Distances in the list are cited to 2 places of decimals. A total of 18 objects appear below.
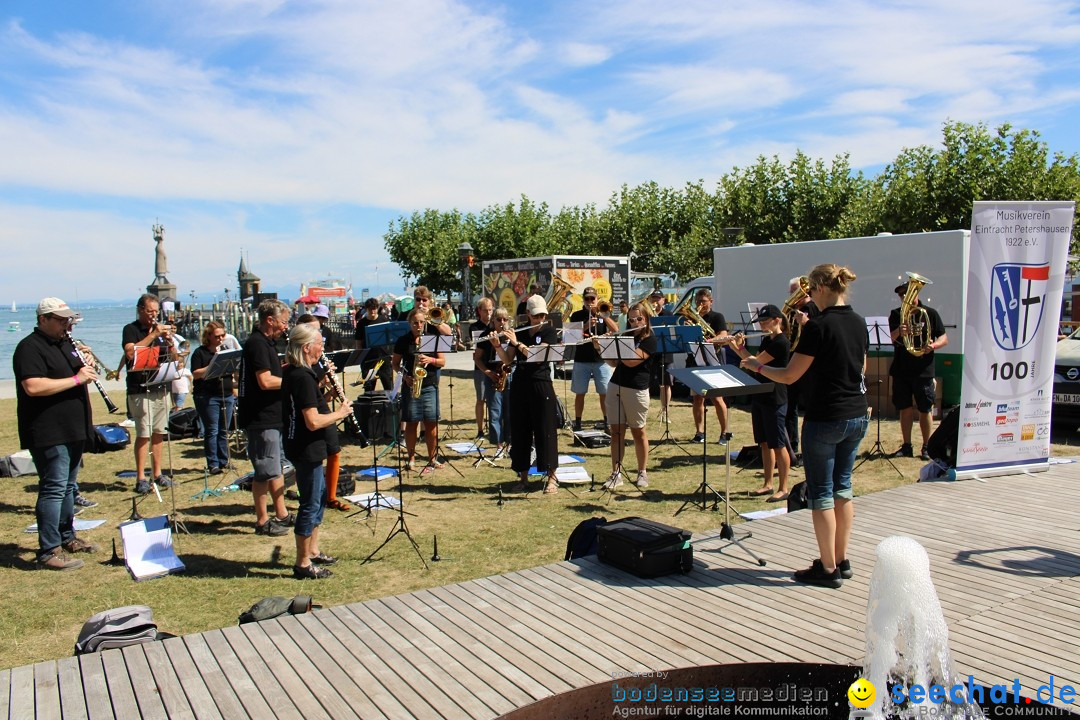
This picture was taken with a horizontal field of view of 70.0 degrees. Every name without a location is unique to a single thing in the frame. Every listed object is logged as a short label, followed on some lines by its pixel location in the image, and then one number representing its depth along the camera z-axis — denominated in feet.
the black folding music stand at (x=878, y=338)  28.78
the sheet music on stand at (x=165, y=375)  24.06
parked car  31.99
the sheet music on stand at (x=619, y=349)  23.99
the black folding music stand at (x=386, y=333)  28.35
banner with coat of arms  23.00
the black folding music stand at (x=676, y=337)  28.09
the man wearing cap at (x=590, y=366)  31.68
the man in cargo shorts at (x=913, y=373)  27.14
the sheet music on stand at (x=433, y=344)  26.37
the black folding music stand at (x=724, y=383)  17.71
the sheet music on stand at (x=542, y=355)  24.09
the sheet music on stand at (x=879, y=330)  31.72
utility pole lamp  77.37
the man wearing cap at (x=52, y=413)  18.51
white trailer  35.37
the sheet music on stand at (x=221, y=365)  23.54
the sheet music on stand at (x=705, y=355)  25.53
